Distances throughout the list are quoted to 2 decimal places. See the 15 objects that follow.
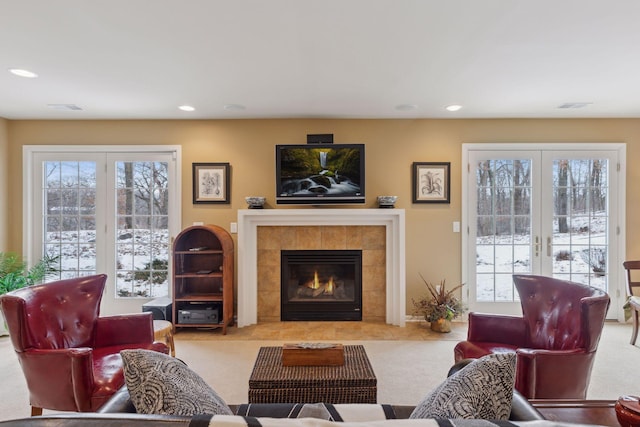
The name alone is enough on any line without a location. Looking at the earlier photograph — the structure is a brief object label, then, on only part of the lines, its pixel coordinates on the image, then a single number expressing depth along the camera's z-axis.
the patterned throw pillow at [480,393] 1.04
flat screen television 4.22
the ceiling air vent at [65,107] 3.82
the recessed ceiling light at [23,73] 2.87
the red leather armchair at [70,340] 2.03
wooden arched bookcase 3.99
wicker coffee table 1.97
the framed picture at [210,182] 4.41
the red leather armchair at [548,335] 2.06
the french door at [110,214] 4.43
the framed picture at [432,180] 4.40
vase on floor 4.00
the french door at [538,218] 4.38
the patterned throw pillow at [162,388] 1.03
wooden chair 3.56
